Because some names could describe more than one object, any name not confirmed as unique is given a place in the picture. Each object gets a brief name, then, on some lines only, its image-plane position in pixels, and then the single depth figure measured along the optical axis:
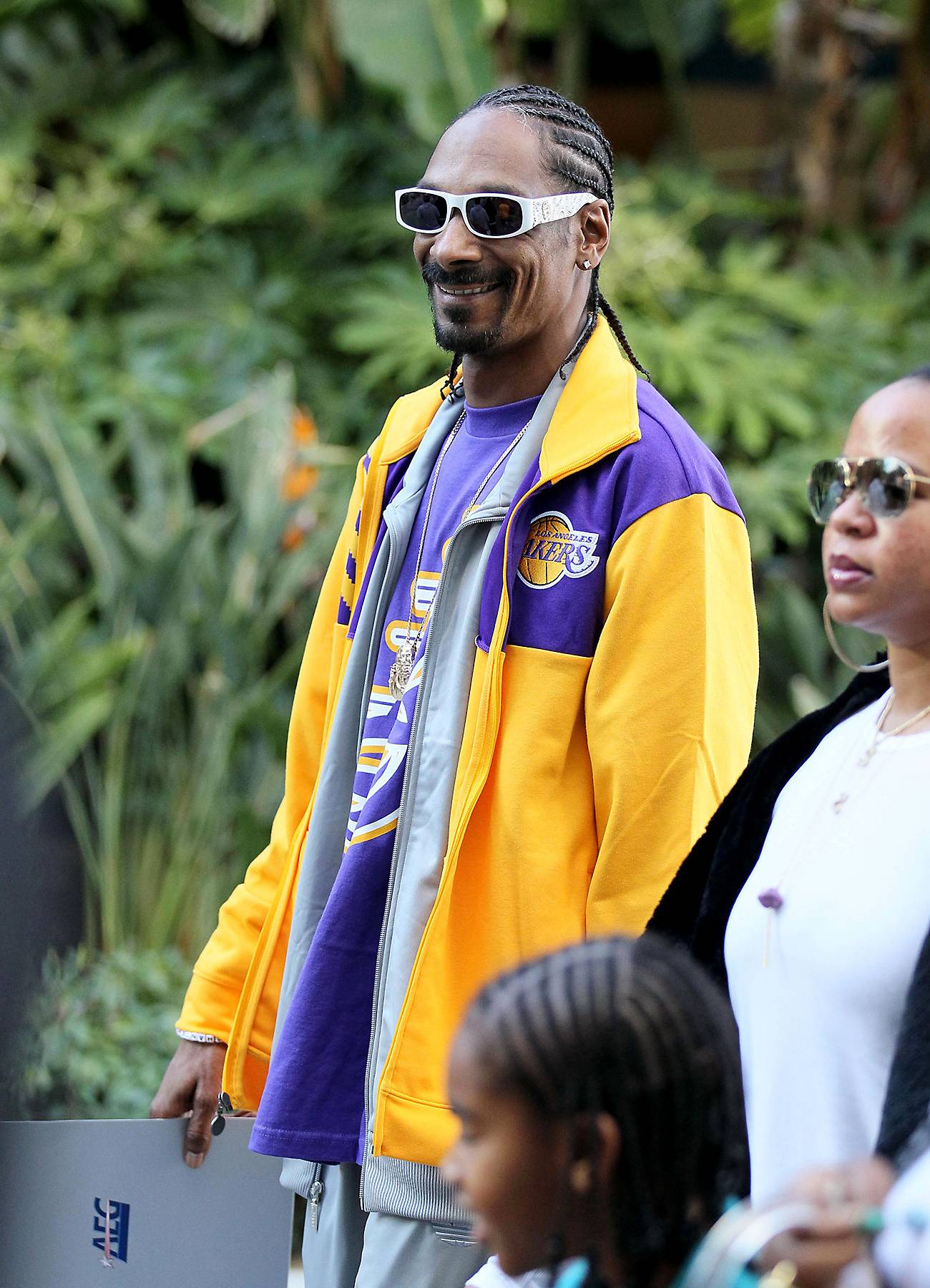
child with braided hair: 4.19
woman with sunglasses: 4.30
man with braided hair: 4.59
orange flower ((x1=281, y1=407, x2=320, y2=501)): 8.69
